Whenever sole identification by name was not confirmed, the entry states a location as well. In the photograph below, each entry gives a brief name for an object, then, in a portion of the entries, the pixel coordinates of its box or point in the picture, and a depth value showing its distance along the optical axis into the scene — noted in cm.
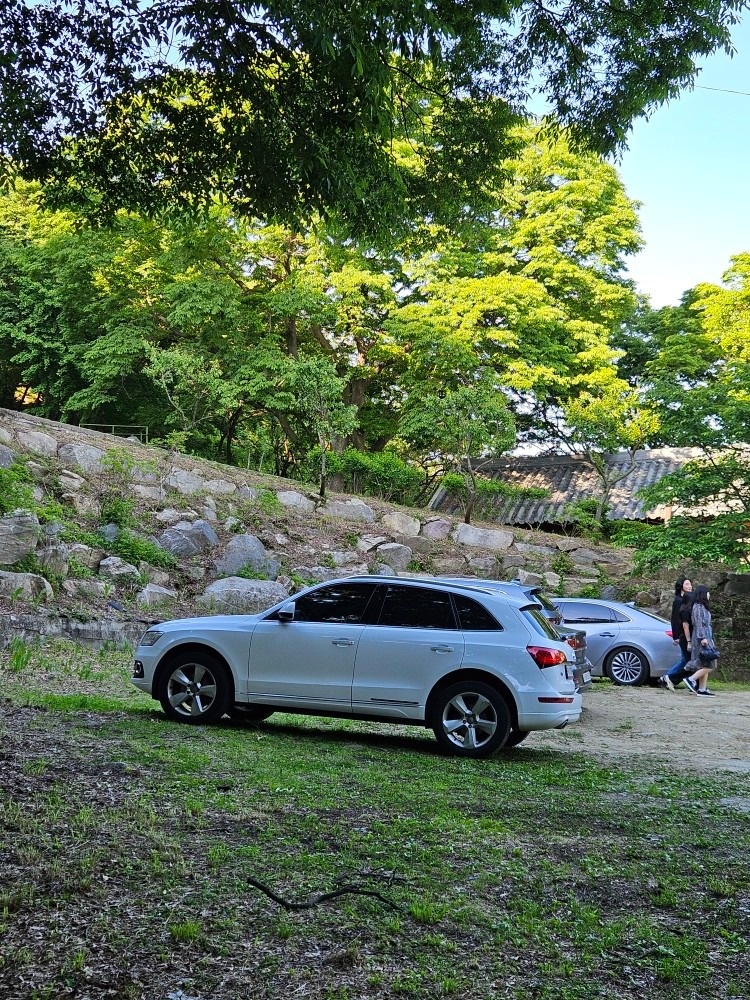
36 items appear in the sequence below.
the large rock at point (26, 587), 1394
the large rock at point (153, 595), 1595
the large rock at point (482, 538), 2266
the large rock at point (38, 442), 1903
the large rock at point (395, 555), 2069
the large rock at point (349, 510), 2208
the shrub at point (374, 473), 2445
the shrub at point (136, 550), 1710
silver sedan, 1638
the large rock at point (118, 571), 1616
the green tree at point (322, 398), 2183
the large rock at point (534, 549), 2278
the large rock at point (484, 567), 2142
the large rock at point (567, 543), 2333
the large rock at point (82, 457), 1920
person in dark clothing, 1563
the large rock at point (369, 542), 2075
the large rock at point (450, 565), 2108
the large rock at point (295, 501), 2169
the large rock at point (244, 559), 1817
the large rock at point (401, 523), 2209
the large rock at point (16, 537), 1498
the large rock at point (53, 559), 1527
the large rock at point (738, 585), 2038
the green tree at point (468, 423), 2262
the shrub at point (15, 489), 1602
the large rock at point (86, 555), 1630
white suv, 828
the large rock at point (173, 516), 1884
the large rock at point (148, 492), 1934
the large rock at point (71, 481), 1830
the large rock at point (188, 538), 1806
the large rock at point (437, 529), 2258
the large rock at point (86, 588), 1512
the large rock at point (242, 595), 1675
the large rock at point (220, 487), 2098
